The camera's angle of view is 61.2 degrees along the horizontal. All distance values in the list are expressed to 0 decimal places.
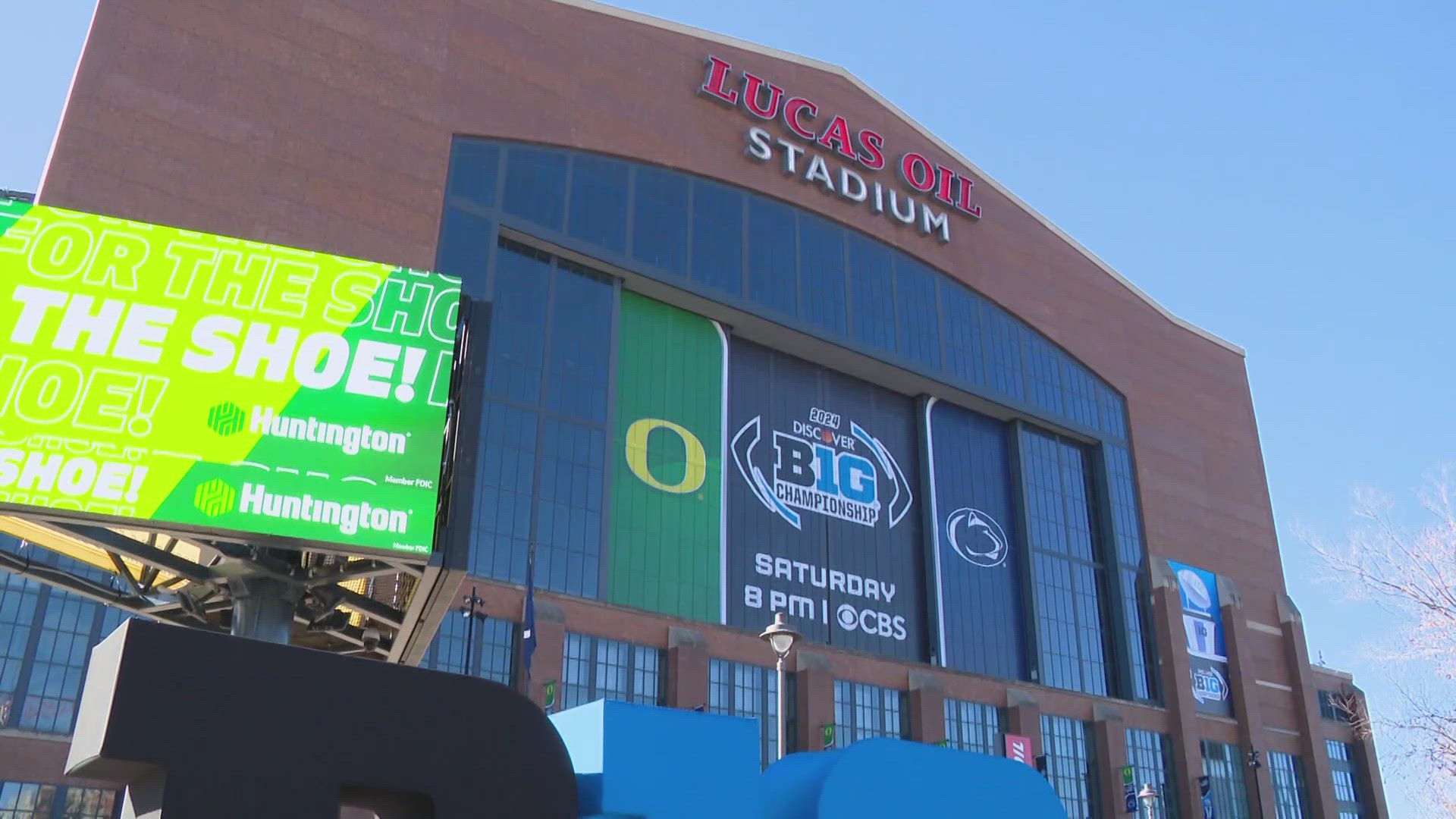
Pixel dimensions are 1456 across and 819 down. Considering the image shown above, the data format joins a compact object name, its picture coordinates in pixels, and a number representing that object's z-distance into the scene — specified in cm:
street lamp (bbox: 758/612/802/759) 1847
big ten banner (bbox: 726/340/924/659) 4697
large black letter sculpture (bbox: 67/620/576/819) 851
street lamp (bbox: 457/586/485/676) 3133
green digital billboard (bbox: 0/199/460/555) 1348
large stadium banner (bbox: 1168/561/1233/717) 5994
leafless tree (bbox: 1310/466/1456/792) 1764
